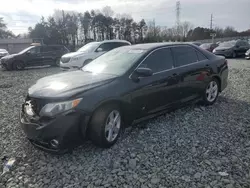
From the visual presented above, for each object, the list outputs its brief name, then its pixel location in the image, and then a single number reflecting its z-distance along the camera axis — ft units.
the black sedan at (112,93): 9.06
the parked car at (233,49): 59.82
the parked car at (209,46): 71.72
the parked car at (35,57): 43.93
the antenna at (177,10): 203.36
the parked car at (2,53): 67.15
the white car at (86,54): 34.47
